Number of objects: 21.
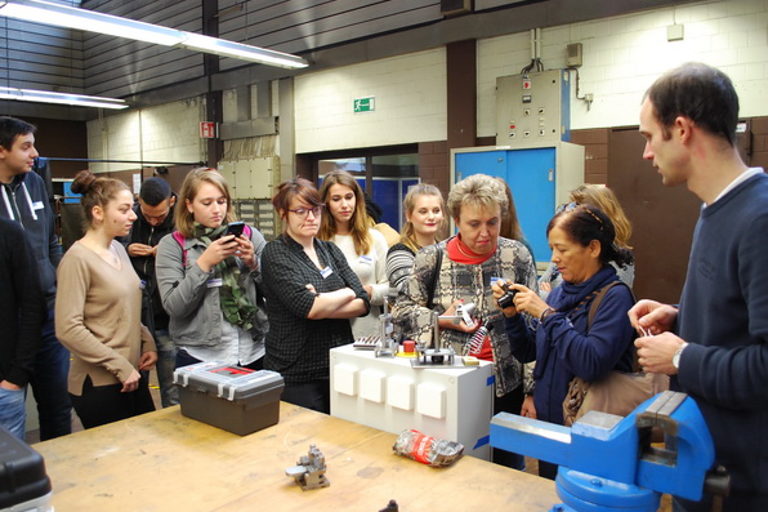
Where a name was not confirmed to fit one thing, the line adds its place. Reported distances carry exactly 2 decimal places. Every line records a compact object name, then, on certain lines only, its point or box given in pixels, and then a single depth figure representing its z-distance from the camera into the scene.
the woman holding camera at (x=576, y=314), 1.45
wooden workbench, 1.21
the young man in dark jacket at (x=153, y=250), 2.40
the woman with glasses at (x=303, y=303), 1.93
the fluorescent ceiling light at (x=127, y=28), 4.08
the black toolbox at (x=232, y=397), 1.57
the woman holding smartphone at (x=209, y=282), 2.02
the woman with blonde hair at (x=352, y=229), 2.52
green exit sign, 5.68
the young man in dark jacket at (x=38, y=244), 2.27
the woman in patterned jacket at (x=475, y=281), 1.77
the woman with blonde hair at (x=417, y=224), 2.40
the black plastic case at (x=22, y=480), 0.88
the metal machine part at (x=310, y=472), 1.27
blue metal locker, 3.93
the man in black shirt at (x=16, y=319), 1.84
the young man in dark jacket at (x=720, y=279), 0.96
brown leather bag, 1.45
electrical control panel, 4.21
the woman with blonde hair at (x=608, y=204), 2.31
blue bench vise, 0.88
